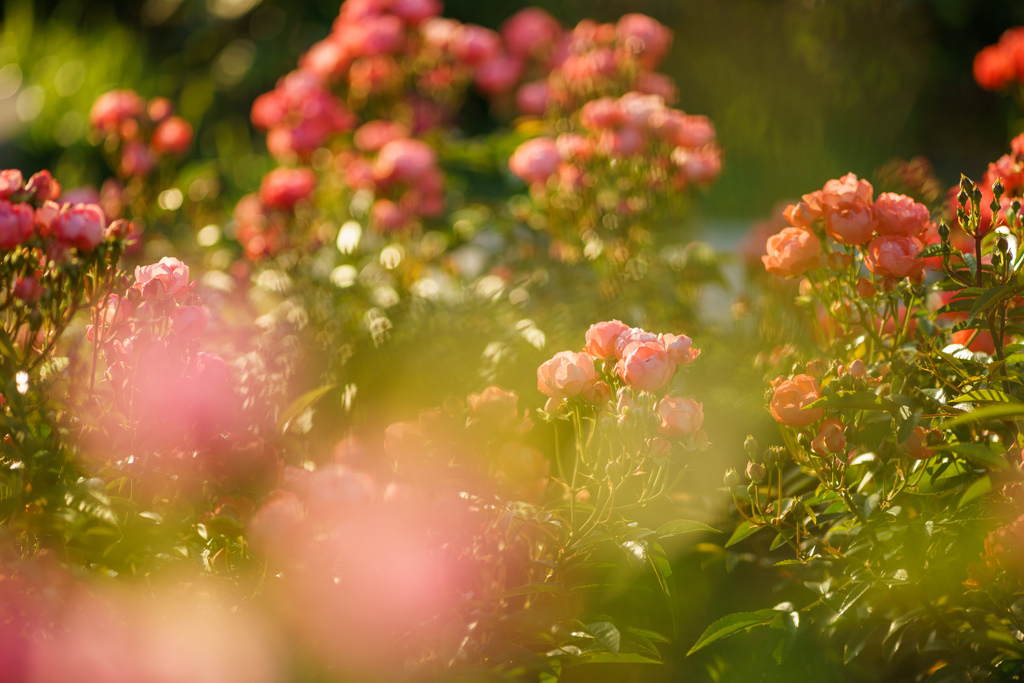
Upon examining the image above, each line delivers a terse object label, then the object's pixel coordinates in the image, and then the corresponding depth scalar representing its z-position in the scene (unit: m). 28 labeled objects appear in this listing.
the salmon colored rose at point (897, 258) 2.86
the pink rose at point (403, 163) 3.78
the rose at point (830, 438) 2.85
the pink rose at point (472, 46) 4.41
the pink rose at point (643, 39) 3.90
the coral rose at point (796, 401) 2.86
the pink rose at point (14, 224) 2.85
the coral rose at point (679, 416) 2.84
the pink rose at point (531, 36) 4.73
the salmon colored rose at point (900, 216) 2.88
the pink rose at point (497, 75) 4.58
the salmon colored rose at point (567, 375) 2.84
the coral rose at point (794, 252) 2.93
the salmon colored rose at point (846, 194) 2.90
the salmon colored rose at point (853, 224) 2.89
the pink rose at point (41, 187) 2.90
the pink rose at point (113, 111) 4.04
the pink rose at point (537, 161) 3.60
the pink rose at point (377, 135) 4.46
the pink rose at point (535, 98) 4.43
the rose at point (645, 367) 2.83
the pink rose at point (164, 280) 2.86
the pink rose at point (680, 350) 2.87
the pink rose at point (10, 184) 2.89
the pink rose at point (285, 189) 3.88
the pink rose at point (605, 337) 2.87
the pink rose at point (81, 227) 2.89
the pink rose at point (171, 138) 4.06
